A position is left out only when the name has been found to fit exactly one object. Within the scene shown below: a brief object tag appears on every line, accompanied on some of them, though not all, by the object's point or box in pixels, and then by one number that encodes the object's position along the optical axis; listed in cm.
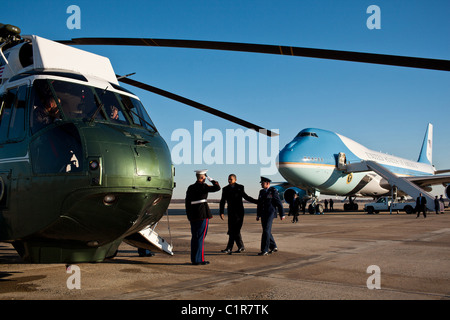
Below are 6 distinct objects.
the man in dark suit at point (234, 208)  902
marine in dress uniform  747
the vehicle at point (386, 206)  3257
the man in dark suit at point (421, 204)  2519
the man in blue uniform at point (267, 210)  874
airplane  2672
